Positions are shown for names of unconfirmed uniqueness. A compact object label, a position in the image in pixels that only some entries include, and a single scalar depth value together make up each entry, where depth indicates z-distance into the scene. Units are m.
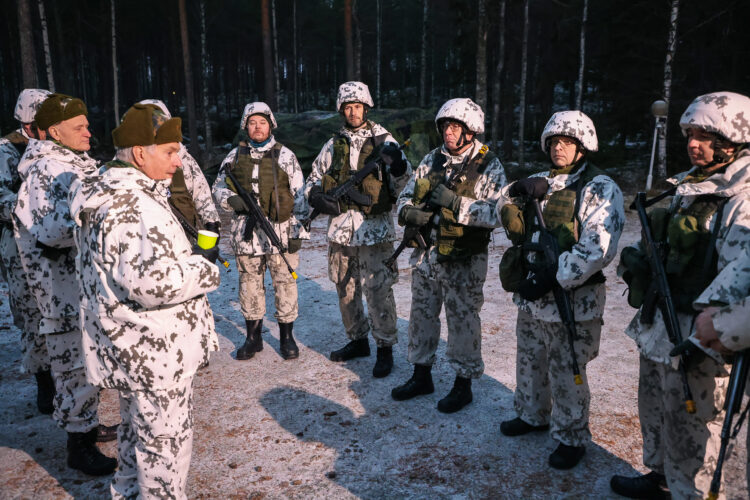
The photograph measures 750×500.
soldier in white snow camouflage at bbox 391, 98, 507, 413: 4.33
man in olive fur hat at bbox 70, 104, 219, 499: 2.51
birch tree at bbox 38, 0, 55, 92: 18.09
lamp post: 8.69
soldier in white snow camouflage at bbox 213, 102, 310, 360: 5.57
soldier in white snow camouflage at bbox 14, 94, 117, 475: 3.58
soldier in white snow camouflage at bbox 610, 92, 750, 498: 2.53
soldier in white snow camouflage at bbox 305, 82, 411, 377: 5.25
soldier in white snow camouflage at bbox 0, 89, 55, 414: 4.31
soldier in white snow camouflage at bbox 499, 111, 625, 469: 3.36
